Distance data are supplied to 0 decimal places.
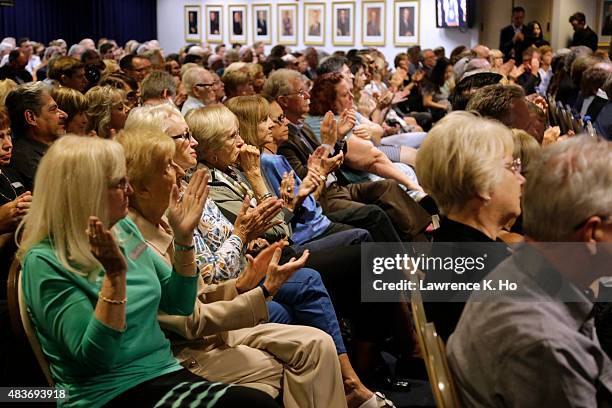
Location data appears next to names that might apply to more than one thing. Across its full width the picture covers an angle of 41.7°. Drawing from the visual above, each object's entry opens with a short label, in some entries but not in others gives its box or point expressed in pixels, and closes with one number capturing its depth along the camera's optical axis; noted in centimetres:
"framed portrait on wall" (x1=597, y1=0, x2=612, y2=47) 1366
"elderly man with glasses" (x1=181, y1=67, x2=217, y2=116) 663
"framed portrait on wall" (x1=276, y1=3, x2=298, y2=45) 1791
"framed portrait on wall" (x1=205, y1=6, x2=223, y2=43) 1937
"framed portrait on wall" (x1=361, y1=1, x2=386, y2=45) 1638
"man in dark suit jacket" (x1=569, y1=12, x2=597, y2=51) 1262
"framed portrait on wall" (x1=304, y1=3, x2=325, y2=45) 1741
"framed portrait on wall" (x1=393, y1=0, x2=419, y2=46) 1600
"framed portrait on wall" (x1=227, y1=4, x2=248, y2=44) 1888
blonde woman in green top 205
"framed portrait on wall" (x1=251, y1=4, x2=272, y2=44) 1838
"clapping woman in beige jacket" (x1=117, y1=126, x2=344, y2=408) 266
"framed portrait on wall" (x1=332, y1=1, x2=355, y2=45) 1688
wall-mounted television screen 1494
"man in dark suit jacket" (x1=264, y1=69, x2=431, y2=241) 477
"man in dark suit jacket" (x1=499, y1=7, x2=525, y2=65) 1320
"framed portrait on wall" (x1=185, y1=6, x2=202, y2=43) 2003
